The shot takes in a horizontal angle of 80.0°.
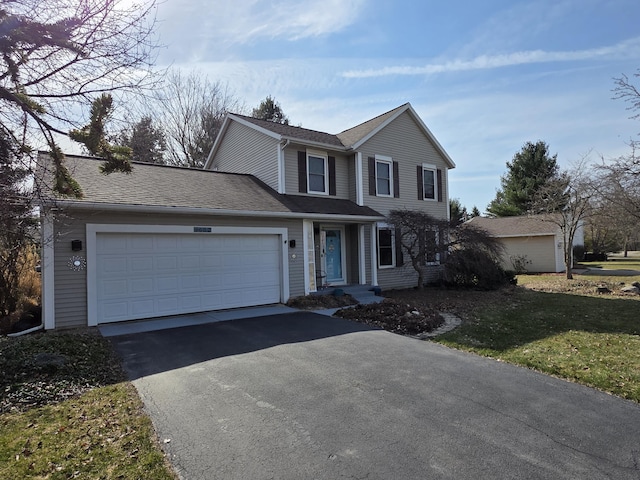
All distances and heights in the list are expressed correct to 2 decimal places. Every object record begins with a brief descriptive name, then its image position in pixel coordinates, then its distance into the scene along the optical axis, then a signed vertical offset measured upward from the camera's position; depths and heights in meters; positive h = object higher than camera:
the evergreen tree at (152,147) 21.73 +6.33
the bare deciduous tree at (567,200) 18.36 +2.15
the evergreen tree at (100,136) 5.00 +1.58
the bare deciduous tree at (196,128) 24.59 +8.03
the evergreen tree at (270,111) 30.52 +11.16
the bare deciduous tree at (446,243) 13.76 +0.08
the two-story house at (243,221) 8.49 +0.81
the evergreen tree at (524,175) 32.47 +5.93
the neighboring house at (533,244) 24.25 -0.07
